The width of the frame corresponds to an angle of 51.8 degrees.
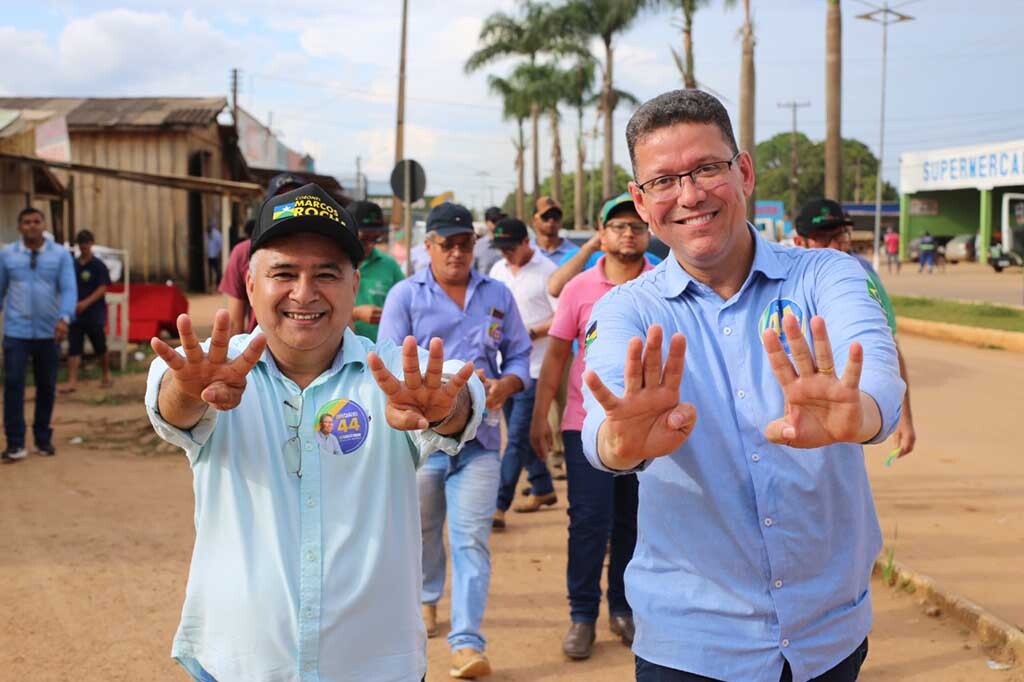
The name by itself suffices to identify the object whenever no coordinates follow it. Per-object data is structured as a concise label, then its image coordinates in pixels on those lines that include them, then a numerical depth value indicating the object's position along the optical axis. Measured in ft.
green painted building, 143.25
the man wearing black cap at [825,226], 20.01
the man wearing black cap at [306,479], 7.98
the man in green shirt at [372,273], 23.08
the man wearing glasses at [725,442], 7.65
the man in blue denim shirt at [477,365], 16.48
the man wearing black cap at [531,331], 25.07
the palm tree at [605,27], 122.08
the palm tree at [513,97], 164.46
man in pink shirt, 17.31
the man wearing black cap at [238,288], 25.21
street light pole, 112.75
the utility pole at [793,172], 240.61
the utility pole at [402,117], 95.40
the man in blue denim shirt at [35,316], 30.68
